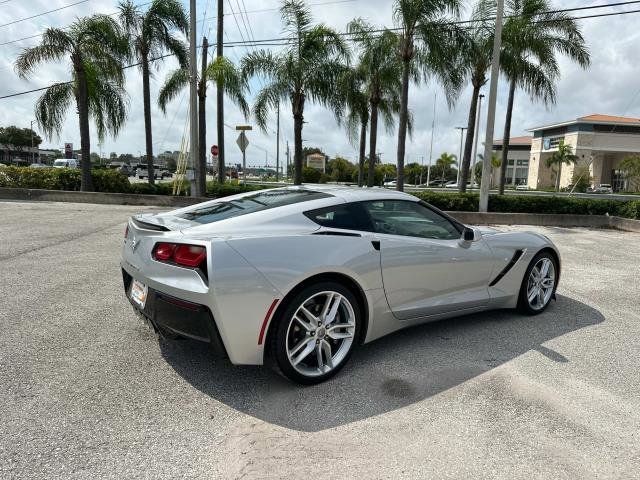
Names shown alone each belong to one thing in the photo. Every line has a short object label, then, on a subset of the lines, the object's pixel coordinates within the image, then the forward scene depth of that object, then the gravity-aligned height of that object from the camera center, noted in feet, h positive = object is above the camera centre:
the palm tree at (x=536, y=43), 52.47 +14.76
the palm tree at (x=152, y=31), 59.77 +17.12
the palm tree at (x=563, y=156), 200.44 +9.15
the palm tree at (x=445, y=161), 336.29 +9.23
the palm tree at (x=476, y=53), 52.60 +13.57
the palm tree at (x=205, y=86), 54.65 +9.92
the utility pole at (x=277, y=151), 165.94 +6.97
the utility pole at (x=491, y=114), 47.09 +6.23
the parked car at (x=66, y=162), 140.48 +0.55
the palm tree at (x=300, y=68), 54.54 +11.75
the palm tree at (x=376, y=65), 53.47 +12.43
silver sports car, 9.53 -2.27
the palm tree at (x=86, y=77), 55.11 +10.69
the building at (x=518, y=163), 322.96 +8.82
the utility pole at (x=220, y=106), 65.10 +8.60
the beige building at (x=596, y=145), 228.22 +16.06
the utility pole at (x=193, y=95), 53.16 +8.15
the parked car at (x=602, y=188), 209.83 -4.48
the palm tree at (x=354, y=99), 57.93 +9.54
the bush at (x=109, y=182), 59.57 -2.12
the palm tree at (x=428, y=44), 49.88 +13.98
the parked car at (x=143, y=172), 173.37 -2.22
